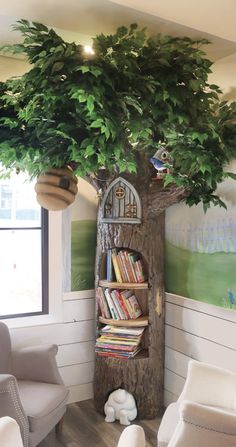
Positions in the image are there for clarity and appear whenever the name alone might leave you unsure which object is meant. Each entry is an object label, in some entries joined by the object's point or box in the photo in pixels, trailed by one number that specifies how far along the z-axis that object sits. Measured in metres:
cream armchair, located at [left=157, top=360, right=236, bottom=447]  1.67
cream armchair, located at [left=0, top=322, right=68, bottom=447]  2.35
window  3.41
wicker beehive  2.42
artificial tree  2.04
